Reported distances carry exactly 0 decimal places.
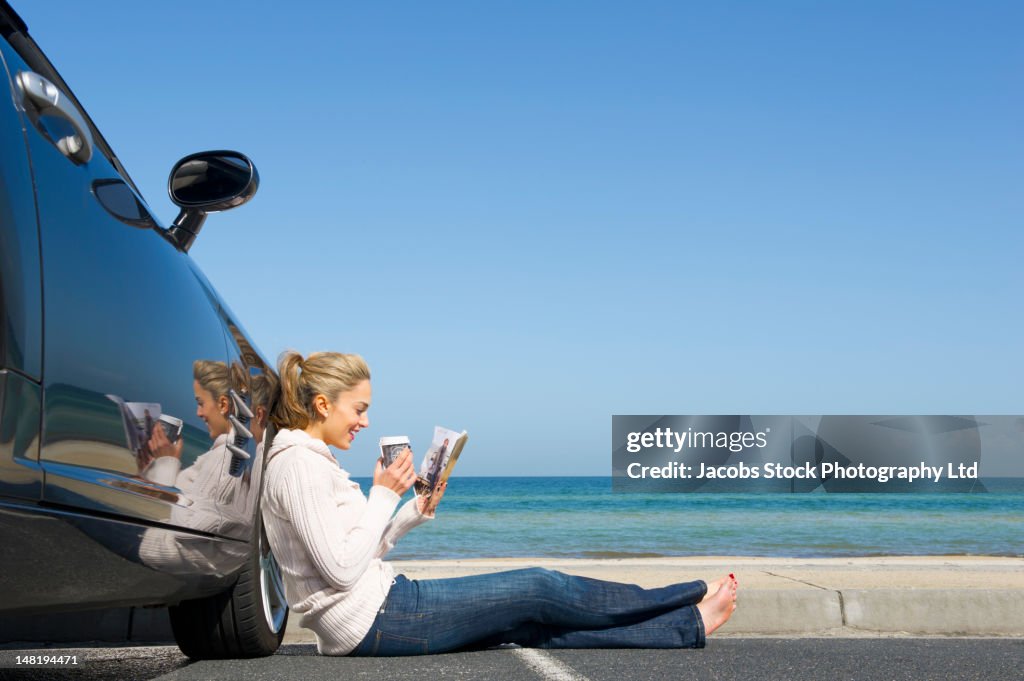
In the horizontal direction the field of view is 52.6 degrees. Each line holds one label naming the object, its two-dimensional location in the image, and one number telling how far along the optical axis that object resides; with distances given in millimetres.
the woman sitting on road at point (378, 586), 3811
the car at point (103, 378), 2076
